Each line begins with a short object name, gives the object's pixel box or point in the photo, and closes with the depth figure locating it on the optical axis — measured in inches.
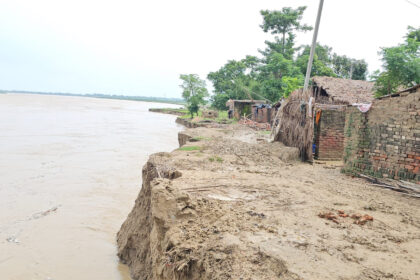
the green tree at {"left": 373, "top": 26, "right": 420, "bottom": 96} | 336.2
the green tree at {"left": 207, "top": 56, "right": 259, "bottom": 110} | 1398.9
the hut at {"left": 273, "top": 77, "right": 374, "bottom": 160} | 345.7
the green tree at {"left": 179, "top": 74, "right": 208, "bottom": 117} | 1625.1
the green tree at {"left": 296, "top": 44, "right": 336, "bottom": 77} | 965.8
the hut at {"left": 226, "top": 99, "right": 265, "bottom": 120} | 1117.7
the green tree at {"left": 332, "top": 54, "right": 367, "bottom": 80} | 964.6
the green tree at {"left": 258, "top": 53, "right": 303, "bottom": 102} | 972.6
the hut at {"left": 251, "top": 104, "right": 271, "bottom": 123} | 861.2
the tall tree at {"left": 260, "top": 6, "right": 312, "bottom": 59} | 1226.6
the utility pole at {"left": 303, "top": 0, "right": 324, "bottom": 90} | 451.5
